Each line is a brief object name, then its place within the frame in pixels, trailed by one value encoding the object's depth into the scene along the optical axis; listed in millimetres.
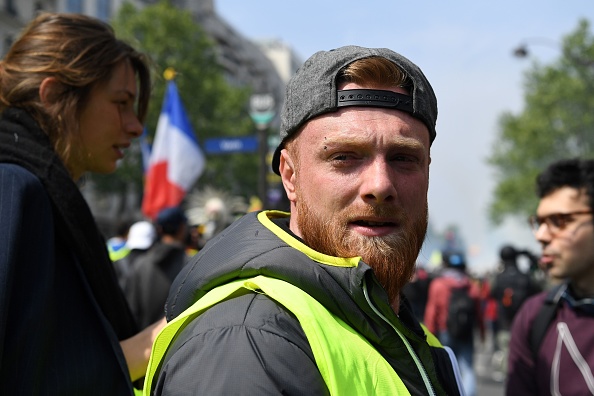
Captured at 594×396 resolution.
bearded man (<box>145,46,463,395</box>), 1488
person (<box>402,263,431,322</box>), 12612
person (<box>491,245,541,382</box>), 11109
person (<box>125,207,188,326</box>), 5605
